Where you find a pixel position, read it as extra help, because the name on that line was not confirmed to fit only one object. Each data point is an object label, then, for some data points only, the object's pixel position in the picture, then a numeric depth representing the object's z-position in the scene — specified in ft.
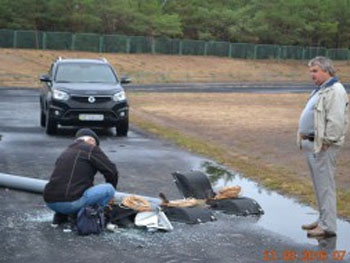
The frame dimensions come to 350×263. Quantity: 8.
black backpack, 34.88
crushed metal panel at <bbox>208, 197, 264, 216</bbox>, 40.26
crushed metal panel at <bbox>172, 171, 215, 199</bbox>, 42.10
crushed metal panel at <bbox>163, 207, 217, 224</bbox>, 37.97
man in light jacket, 34.55
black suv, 74.57
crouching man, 35.86
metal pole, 44.60
